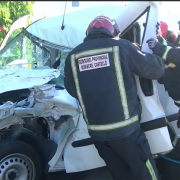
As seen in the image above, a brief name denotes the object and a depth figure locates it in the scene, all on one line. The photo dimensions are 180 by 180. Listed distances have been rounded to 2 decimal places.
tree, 11.13
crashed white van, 2.61
